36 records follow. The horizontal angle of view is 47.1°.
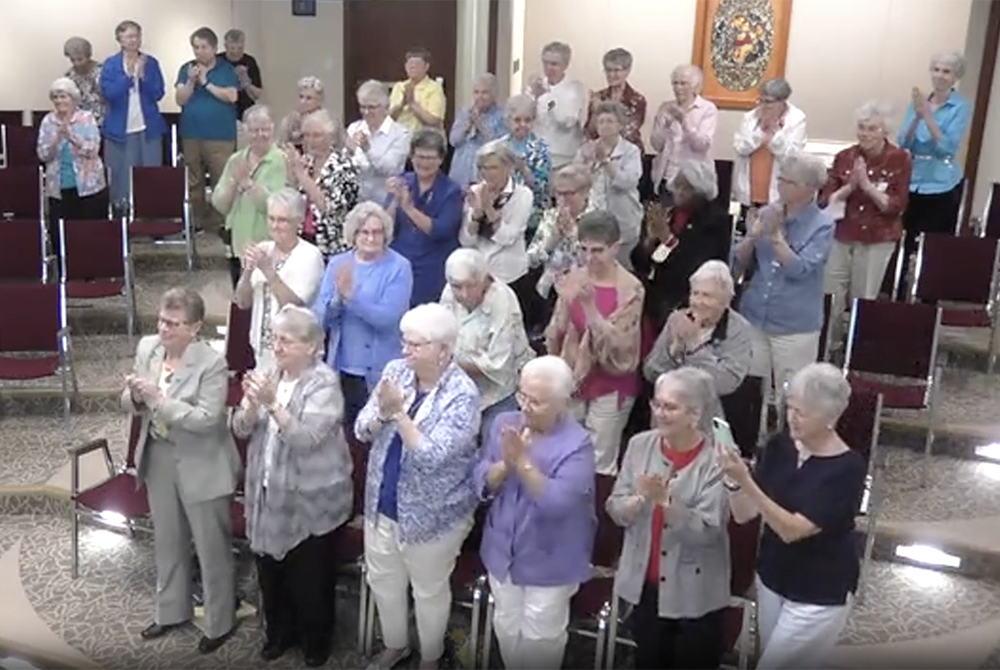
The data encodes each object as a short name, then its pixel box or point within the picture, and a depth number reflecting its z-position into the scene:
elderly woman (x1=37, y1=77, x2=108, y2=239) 7.37
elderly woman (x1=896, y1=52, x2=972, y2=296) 6.35
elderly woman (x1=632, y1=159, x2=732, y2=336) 5.04
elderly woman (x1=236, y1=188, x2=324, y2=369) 4.85
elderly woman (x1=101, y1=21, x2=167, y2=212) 8.05
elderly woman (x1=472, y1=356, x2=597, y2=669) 3.64
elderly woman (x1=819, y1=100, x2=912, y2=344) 5.73
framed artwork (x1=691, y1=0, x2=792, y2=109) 9.62
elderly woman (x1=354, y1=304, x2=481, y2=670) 3.81
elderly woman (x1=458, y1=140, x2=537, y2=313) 5.27
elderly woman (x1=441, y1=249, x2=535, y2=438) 4.43
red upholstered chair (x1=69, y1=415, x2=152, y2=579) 4.75
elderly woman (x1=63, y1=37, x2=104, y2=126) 8.01
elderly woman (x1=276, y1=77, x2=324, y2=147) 6.60
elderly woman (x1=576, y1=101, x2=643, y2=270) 5.96
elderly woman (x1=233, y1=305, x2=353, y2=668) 4.01
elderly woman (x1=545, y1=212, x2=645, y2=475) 4.39
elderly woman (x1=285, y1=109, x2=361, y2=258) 5.63
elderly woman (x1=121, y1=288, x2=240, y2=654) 4.17
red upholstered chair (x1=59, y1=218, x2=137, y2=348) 6.82
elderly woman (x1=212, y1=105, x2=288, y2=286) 5.80
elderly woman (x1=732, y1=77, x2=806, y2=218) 6.48
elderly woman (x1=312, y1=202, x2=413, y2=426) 4.69
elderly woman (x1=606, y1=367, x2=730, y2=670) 3.51
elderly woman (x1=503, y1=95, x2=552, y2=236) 5.95
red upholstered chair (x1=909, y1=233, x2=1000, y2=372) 6.34
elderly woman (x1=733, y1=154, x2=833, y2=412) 4.84
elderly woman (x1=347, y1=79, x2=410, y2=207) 5.95
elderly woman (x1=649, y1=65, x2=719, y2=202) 6.94
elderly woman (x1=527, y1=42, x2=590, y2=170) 6.98
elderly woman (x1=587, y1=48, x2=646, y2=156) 7.28
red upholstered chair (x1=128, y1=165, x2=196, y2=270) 7.79
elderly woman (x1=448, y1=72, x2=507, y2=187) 6.73
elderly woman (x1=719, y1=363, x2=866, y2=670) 3.33
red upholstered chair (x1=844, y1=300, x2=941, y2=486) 5.53
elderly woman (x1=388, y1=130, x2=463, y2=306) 5.34
